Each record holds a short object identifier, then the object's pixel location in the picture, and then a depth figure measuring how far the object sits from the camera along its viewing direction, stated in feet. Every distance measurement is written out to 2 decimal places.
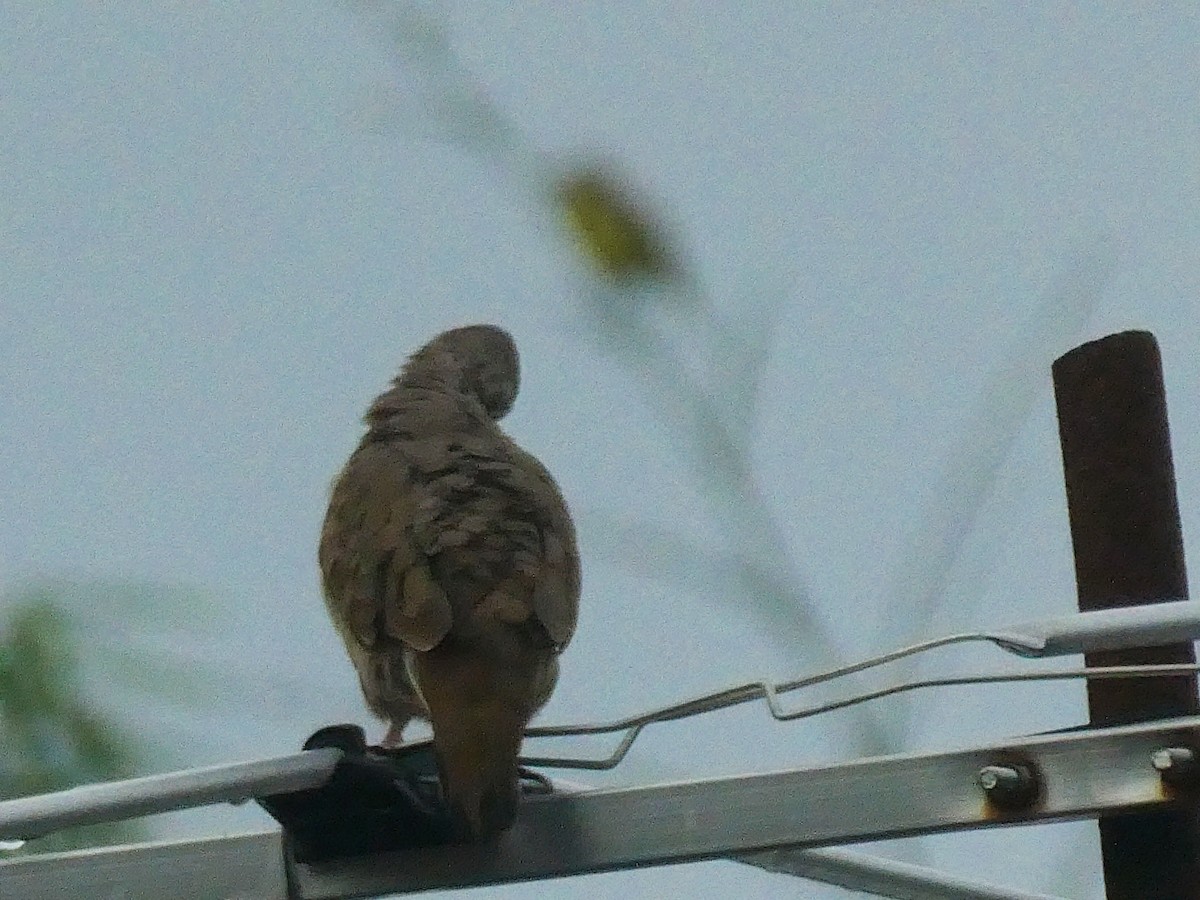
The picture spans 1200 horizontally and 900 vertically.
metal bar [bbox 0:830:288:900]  22.25
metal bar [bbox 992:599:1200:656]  18.75
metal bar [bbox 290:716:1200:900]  19.69
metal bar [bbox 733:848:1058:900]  22.25
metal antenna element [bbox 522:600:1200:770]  18.79
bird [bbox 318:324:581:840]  24.02
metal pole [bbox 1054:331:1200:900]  21.99
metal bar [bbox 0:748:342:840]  20.92
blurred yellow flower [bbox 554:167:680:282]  23.97
